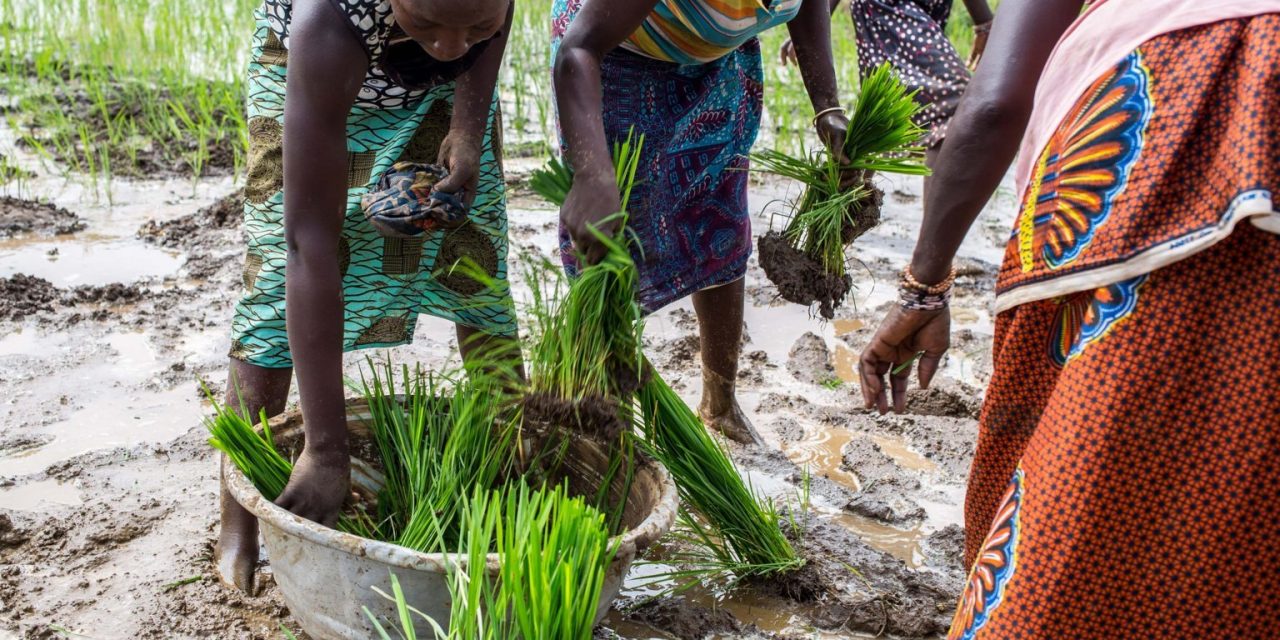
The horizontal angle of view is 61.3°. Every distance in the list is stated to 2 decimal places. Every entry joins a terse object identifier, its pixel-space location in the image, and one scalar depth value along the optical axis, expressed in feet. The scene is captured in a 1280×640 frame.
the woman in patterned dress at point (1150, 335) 3.92
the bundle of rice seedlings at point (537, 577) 5.05
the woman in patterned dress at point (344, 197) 6.13
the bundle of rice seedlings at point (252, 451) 6.32
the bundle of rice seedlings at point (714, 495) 7.47
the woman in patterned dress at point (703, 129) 7.99
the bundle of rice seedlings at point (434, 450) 6.64
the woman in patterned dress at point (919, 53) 11.86
